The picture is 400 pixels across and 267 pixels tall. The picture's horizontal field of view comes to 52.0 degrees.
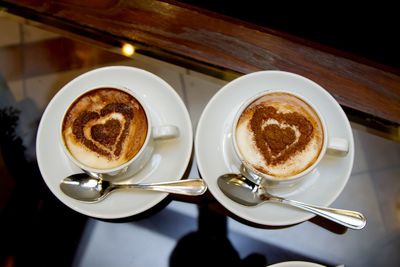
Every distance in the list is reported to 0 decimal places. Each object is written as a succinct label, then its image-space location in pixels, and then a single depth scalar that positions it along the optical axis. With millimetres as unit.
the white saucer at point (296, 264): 800
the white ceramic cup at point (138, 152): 860
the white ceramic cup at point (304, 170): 842
